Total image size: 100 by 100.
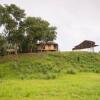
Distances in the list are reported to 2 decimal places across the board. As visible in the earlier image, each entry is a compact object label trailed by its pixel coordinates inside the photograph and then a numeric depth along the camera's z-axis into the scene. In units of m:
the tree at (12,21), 50.12
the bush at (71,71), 37.91
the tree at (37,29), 50.66
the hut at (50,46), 65.10
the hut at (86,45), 57.00
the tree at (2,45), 51.09
